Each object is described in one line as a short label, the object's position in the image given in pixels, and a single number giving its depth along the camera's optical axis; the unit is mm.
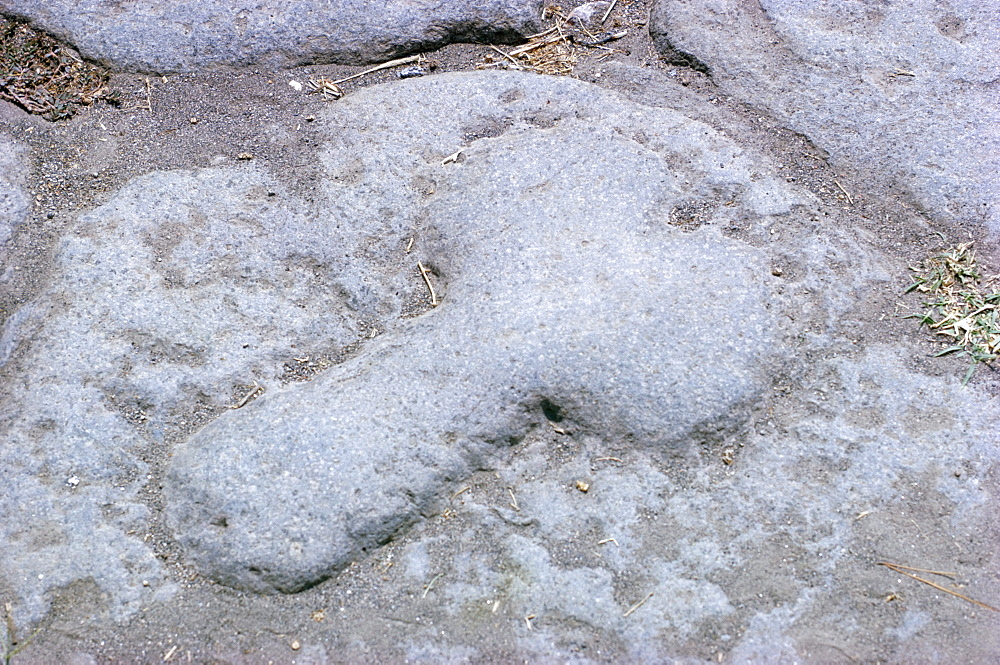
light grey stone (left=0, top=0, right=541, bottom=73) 2961
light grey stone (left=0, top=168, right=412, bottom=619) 1912
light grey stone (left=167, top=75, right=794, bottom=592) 1906
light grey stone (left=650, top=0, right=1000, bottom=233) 2592
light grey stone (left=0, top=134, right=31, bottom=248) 2510
